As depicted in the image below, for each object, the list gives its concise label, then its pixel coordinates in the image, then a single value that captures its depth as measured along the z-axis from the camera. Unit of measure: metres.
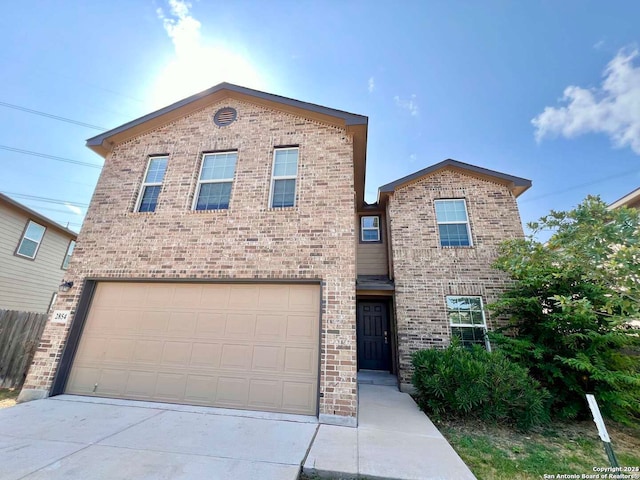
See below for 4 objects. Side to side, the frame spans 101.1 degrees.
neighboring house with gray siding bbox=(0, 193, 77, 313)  10.20
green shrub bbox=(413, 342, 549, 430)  4.79
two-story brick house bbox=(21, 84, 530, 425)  5.04
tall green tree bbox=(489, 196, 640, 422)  3.70
